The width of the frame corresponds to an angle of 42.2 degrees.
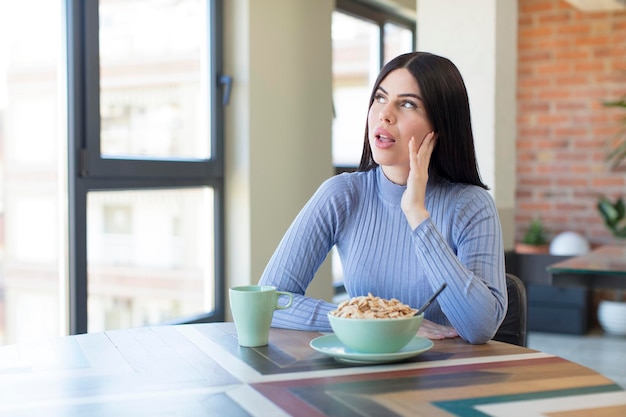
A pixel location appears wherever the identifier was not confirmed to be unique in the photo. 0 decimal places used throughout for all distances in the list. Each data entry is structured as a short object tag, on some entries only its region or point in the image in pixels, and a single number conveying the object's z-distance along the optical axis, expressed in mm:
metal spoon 1309
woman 1560
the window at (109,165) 2645
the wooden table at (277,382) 1025
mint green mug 1362
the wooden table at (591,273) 2406
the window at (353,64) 4391
